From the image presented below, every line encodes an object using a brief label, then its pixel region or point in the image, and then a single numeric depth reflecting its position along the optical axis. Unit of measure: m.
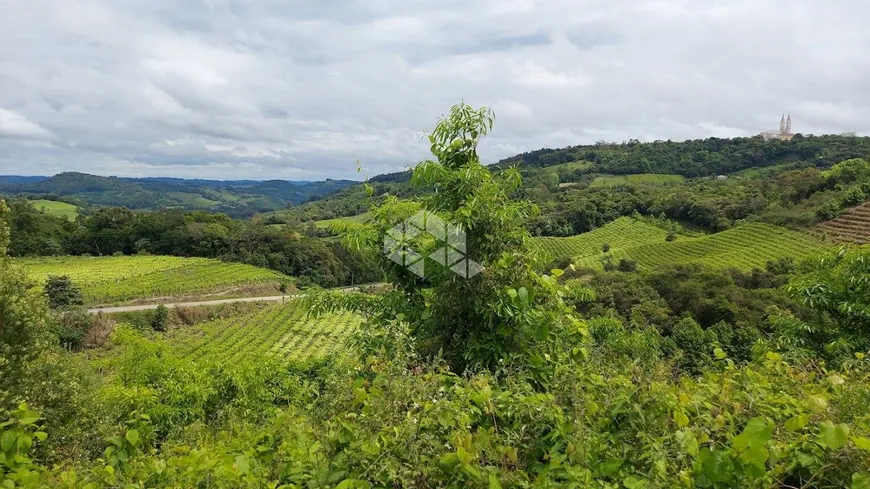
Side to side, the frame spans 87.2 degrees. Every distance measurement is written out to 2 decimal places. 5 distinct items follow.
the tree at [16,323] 6.79
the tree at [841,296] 7.62
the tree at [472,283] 3.77
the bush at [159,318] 38.38
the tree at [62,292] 35.91
